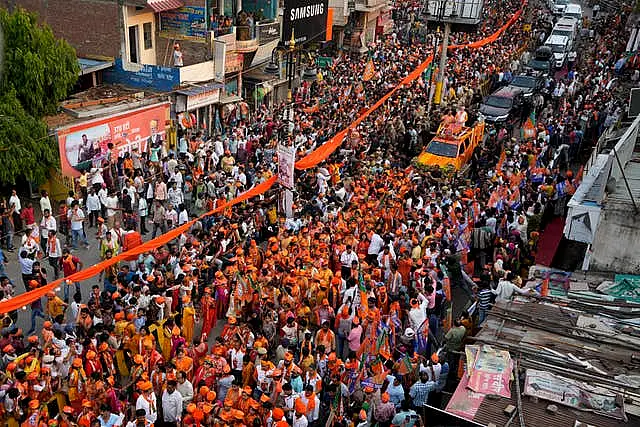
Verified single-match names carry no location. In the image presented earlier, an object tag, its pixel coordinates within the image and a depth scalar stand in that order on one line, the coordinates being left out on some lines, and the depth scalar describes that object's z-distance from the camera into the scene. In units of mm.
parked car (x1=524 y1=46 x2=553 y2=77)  29578
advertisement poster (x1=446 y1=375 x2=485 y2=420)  7863
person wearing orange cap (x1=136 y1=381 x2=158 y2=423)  8531
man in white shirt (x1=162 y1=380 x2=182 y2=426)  8727
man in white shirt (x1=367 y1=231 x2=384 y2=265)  13398
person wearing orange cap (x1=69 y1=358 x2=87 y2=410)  8859
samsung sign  19547
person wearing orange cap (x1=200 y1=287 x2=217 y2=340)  11539
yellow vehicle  19000
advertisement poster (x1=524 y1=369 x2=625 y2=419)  7906
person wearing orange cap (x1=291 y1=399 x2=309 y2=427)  8531
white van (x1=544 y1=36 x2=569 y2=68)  32312
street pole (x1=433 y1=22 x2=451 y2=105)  25375
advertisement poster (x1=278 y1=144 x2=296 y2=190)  15047
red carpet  14195
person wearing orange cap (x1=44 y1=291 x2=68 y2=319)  10744
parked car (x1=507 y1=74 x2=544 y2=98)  26594
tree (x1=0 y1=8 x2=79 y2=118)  16844
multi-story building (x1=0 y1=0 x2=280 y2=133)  21484
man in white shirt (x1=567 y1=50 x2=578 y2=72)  33850
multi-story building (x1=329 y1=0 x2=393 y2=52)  33438
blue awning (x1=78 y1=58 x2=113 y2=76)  20734
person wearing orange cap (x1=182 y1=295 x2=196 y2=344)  10781
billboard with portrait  16875
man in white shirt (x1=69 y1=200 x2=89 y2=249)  14117
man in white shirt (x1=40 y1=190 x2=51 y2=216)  14000
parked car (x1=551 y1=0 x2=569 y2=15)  45844
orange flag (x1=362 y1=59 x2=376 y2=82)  26781
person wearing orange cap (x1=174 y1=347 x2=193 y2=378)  9117
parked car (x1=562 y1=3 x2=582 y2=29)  40906
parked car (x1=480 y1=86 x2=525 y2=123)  23844
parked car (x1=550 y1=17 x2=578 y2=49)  35375
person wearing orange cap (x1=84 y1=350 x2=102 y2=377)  9242
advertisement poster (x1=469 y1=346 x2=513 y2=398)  8211
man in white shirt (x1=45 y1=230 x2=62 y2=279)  12953
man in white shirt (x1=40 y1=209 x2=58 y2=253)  13359
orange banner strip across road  10406
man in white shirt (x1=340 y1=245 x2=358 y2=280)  12749
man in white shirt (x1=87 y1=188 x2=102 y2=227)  14844
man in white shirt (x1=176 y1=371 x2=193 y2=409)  8891
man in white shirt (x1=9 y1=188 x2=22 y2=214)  14359
